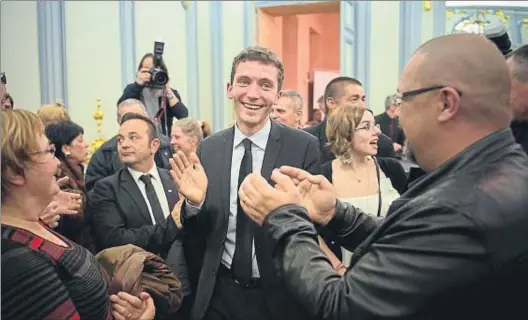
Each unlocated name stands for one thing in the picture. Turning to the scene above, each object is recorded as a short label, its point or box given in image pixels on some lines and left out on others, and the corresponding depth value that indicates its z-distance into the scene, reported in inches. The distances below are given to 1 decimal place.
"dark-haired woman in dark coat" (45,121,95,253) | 87.4
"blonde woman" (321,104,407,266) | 101.0
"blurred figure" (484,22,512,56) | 86.4
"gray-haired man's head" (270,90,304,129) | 132.1
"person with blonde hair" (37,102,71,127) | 119.3
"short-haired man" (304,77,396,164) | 119.8
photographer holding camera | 141.5
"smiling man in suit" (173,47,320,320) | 69.7
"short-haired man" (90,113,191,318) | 82.4
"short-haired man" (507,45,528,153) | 72.2
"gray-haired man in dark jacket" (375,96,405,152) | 176.1
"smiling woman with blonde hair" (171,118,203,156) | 133.4
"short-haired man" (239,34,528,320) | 37.0
